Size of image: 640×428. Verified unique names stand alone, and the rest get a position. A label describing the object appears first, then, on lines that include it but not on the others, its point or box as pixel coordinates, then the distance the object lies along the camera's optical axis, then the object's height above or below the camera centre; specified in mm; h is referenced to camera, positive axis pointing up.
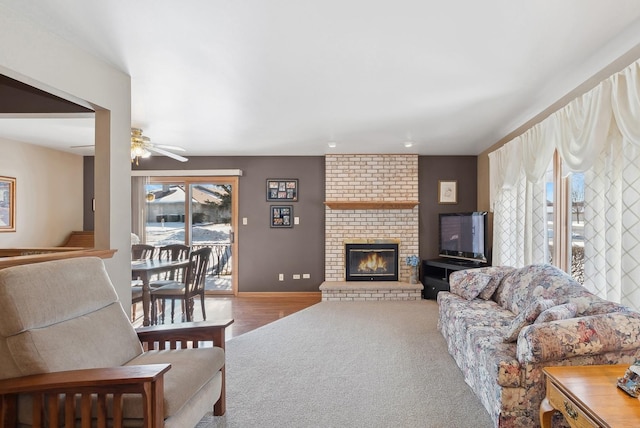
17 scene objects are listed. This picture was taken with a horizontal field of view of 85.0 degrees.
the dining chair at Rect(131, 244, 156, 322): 4363 -509
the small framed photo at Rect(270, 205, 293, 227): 6059 +32
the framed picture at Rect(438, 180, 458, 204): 6008 +452
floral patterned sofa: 1892 -742
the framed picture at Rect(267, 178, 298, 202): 6051 +500
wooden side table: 1396 -781
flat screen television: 4941 -275
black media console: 5116 -860
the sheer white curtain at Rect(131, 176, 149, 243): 6059 +209
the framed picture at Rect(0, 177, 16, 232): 4934 +189
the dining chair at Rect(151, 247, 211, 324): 3941 -817
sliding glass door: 6129 +29
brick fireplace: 5848 +183
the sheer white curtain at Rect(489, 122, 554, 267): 3461 +233
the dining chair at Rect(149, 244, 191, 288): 4719 -477
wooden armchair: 1450 -672
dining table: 3607 -569
